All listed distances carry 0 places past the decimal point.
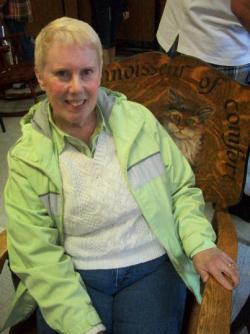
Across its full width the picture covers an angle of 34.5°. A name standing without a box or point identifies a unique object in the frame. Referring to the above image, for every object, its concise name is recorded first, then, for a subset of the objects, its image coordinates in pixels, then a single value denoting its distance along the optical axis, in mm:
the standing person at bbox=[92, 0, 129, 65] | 3434
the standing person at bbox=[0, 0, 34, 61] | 3406
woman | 958
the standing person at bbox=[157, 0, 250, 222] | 1411
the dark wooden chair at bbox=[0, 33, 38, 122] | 3145
